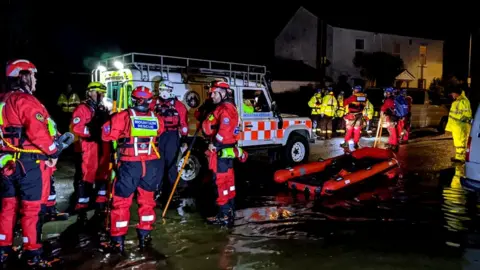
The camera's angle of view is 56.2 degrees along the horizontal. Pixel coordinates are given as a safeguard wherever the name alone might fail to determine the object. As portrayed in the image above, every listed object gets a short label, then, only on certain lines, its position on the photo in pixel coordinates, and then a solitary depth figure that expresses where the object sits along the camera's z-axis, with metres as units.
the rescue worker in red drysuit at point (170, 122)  6.84
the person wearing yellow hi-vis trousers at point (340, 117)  15.49
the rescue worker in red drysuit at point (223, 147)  5.73
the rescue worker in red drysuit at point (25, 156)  4.16
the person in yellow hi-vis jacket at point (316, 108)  15.51
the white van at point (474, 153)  6.15
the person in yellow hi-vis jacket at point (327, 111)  15.23
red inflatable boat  7.09
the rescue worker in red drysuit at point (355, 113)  11.70
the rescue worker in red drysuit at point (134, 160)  4.72
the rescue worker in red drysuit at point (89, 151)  6.08
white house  30.33
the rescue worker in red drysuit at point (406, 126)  12.93
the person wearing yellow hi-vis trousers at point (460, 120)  10.15
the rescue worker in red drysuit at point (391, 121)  12.03
